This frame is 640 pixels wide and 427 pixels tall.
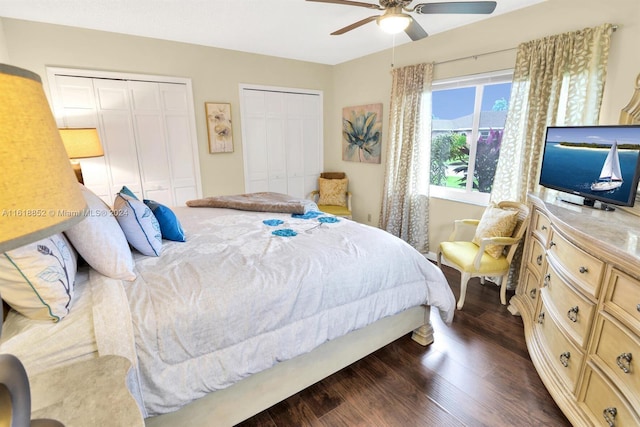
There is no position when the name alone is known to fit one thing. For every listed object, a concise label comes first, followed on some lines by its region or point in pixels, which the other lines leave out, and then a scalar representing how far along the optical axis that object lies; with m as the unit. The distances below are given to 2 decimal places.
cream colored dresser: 1.27
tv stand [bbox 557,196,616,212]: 1.97
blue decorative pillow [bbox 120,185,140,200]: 2.10
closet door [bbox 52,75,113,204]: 3.24
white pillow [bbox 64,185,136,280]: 1.39
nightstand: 0.76
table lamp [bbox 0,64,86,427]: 0.42
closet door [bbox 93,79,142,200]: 3.44
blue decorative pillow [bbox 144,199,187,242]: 2.07
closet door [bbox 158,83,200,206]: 3.80
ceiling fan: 2.06
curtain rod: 2.95
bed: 1.21
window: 3.23
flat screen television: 1.75
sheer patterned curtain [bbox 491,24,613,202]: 2.40
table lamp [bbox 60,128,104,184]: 2.83
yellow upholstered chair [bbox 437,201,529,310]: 2.68
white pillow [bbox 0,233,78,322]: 1.07
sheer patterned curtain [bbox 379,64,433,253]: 3.66
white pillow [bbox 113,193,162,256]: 1.77
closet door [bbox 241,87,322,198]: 4.45
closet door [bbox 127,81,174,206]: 3.63
